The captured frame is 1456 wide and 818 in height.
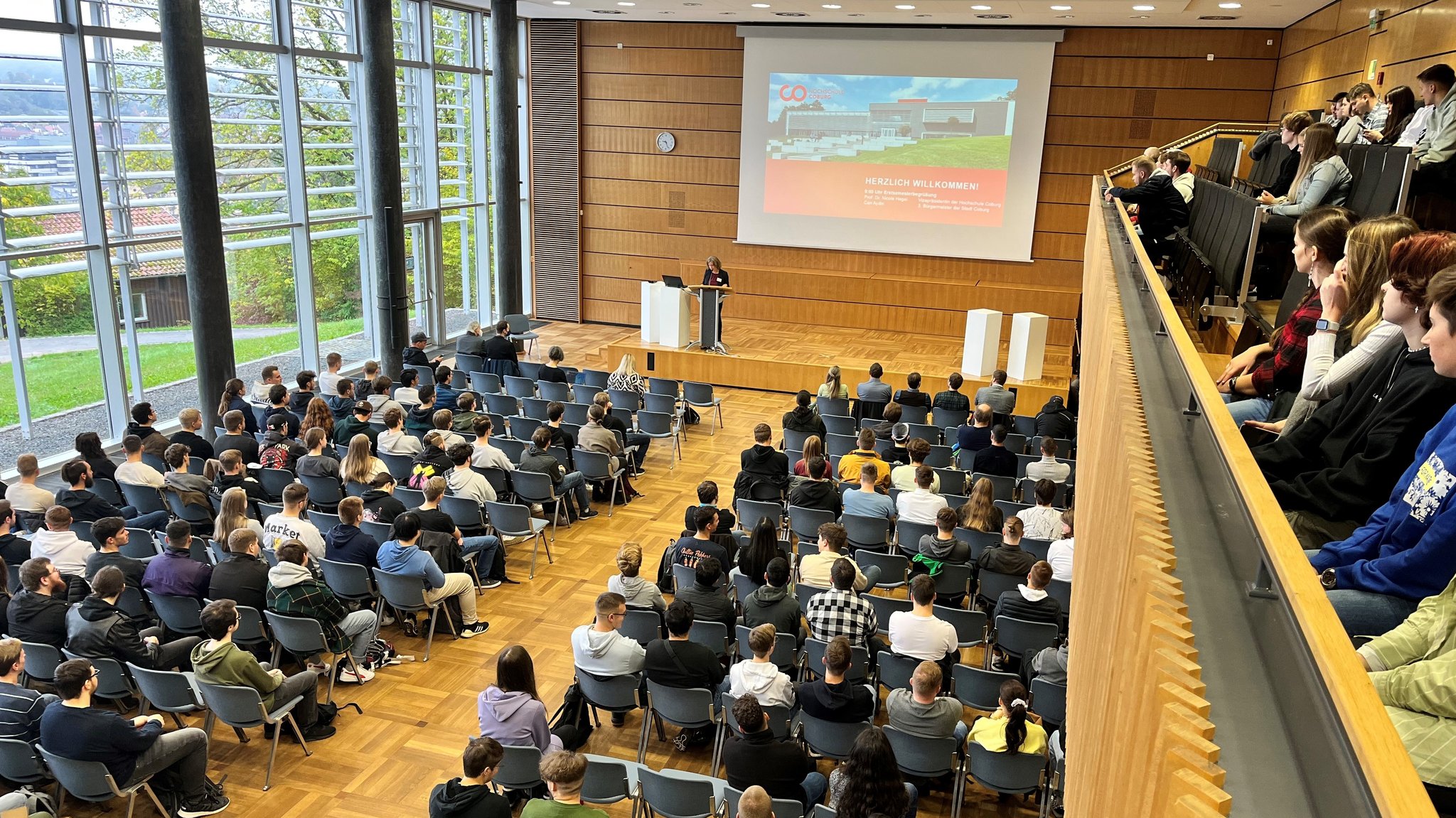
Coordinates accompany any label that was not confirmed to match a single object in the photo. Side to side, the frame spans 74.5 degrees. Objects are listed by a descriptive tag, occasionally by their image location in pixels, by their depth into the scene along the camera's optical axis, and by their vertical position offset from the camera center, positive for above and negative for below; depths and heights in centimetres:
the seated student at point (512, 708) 507 -283
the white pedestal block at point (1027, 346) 1279 -219
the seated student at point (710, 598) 614 -270
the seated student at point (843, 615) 588 -265
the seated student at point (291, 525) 670 -257
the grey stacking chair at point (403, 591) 667 -297
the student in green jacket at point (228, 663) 528 -278
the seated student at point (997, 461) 873 -252
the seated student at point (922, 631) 568 -264
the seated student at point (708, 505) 720 -258
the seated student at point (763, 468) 855 -261
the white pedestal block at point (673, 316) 1445 -223
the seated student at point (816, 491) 780 -255
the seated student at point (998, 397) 1043 -233
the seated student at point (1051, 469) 824 -243
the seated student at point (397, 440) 877 -256
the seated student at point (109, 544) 597 -245
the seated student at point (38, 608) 548 -261
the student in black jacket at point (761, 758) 468 -281
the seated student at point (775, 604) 600 -266
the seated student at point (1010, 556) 652 -251
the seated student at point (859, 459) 836 -249
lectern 1408 -217
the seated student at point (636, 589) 628 -273
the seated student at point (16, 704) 477 -275
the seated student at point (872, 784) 420 -261
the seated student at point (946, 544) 671 -253
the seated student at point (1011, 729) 490 -279
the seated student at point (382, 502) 737 -262
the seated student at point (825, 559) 649 -257
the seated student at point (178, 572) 605 -262
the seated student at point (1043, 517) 714 -246
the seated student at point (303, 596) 605 -274
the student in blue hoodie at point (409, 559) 669 -274
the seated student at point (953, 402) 1085 -249
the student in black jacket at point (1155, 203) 849 -17
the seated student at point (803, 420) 970 -248
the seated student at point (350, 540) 674 -266
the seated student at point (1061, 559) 641 -247
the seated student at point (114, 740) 466 -288
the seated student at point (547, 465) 871 -270
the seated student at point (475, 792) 423 -275
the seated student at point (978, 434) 931 -243
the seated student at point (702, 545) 685 -267
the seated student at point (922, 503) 749 -250
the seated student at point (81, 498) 691 -251
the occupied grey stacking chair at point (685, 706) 549 -305
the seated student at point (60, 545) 613 -252
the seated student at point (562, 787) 407 -261
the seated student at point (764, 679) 522 -272
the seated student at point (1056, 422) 957 -238
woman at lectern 1386 -153
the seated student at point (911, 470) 812 -250
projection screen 1538 +57
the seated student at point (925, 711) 495 -273
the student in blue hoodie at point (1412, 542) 183 -68
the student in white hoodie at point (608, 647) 558 -276
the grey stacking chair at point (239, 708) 531 -306
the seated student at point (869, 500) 764 -255
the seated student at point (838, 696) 500 -270
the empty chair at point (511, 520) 793 -291
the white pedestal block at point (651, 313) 1462 -222
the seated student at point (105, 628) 541 -267
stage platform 1341 -272
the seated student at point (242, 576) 609 -265
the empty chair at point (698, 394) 1183 -274
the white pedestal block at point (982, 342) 1298 -220
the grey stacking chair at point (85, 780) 472 -307
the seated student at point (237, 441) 838 -249
